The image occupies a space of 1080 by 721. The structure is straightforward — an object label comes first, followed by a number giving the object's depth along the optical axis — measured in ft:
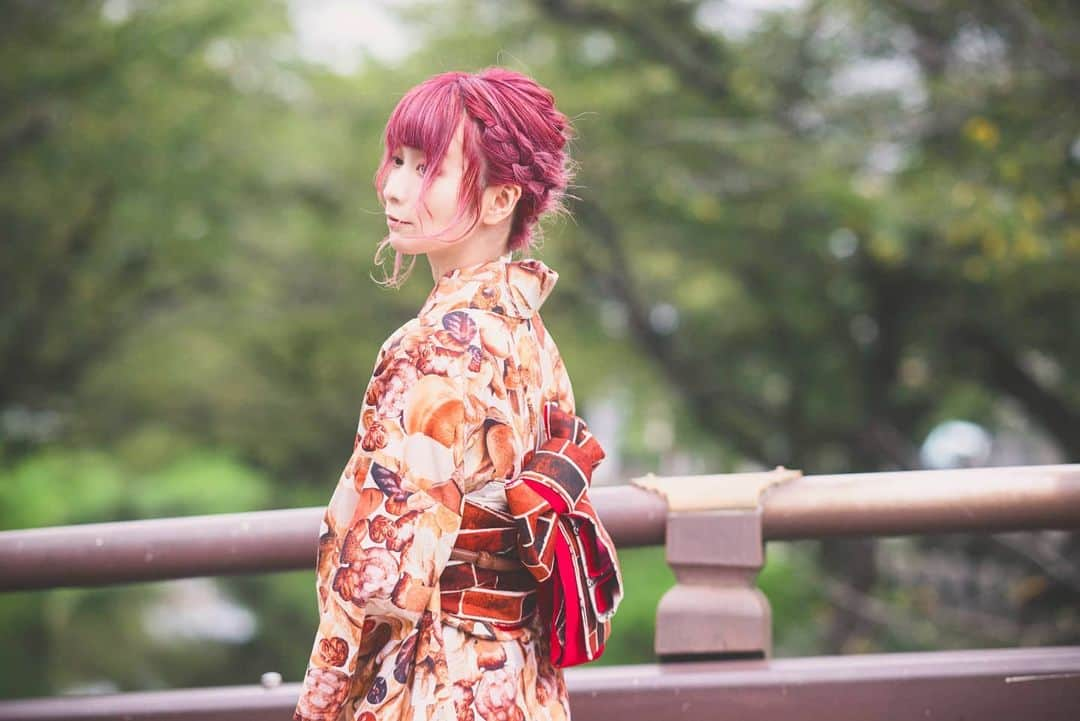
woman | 14.38
